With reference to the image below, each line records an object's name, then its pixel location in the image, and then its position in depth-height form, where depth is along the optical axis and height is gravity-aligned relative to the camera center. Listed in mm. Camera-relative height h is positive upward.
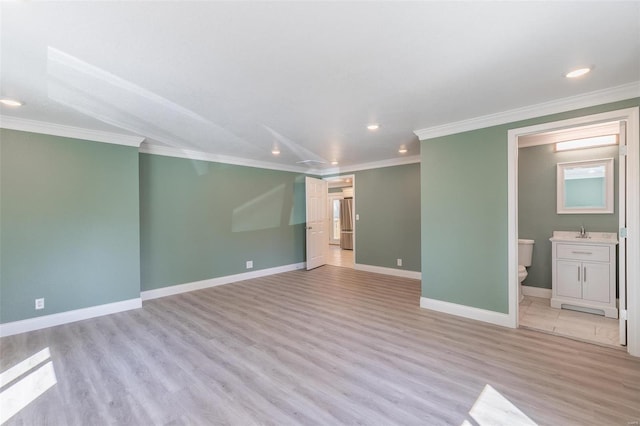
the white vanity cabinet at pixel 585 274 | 3412 -883
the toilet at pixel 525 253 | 4184 -702
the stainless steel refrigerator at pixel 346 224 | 10023 -550
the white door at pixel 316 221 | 6426 -284
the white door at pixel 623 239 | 2609 -314
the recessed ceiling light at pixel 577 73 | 2194 +1084
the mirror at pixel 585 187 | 3713 +271
